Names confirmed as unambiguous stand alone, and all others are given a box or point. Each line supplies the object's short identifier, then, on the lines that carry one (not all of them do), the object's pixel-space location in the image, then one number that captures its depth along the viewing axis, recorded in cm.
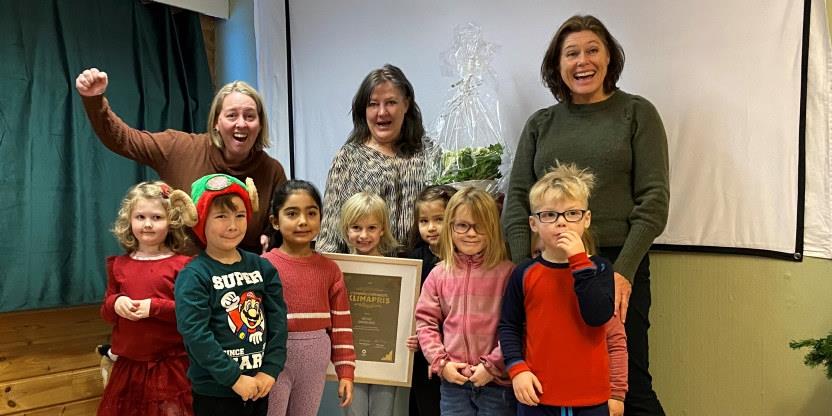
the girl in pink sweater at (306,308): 193
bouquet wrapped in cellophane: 240
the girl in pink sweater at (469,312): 181
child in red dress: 194
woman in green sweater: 183
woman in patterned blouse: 227
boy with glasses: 160
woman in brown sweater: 219
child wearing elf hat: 164
